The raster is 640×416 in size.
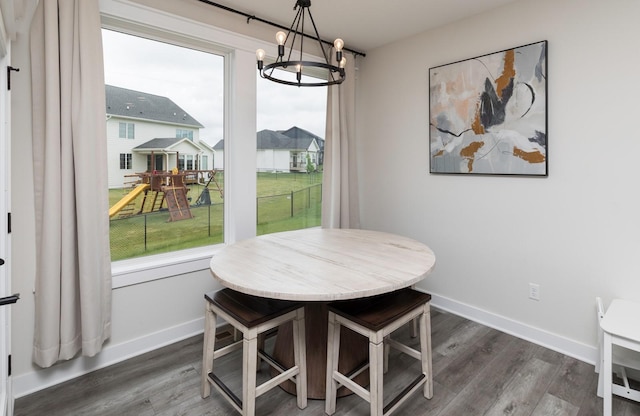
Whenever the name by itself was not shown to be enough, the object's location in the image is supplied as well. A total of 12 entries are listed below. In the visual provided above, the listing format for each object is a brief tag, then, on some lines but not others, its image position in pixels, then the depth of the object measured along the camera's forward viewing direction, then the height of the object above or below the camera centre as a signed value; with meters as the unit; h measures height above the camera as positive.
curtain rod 2.52 +1.49
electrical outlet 2.52 -0.67
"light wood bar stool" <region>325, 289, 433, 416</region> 1.57 -0.63
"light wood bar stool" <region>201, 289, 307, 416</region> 1.58 -0.66
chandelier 1.81 +0.77
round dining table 1.51 -0.35
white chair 1.66 -0.71
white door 1.50 -0.08
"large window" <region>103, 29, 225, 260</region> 2.35 +0.49
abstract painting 2.41 +0.68
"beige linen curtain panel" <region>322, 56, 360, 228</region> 3.34 +0.47
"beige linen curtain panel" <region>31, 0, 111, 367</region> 1.88 +0.17
